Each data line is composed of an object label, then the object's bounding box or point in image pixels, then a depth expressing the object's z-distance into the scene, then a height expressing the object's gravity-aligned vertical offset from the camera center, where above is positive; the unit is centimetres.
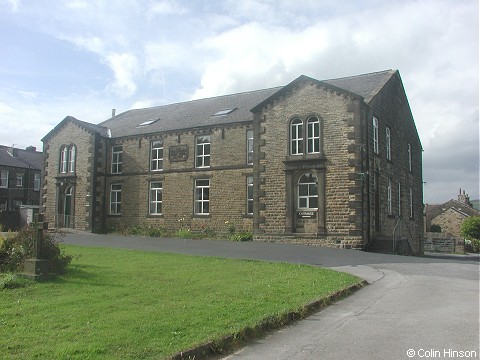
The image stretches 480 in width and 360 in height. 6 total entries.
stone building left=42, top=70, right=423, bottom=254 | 2266 +284
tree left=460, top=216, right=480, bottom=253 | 5152 -144
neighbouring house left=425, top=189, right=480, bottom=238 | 6450 +11
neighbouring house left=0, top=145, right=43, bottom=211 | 4991 +396
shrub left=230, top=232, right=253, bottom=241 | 2525 -116
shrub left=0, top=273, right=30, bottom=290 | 936 -135
